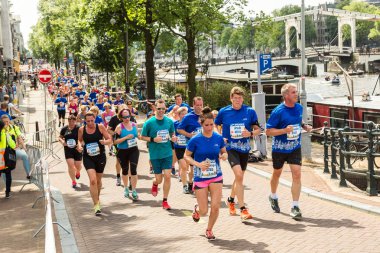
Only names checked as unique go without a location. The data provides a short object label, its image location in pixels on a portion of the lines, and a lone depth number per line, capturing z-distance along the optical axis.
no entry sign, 18.77
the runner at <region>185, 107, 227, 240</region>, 7.96
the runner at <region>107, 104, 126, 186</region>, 11.66
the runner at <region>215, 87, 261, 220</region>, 9.28
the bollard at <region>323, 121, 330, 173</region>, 13.56
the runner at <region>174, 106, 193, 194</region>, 11.96
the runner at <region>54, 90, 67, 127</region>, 28.73
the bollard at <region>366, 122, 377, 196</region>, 10.80
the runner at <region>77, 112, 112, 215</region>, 10.31
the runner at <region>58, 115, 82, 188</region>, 13.30
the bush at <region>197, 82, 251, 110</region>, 28.78
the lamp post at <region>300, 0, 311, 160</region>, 16.50
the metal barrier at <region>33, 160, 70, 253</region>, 4.90
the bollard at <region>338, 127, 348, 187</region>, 11.98
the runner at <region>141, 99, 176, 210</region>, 10.55
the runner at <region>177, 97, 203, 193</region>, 11.15
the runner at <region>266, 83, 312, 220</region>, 9.13
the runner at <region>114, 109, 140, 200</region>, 11.34
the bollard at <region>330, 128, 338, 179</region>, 12.86
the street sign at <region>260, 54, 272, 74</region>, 17.72
